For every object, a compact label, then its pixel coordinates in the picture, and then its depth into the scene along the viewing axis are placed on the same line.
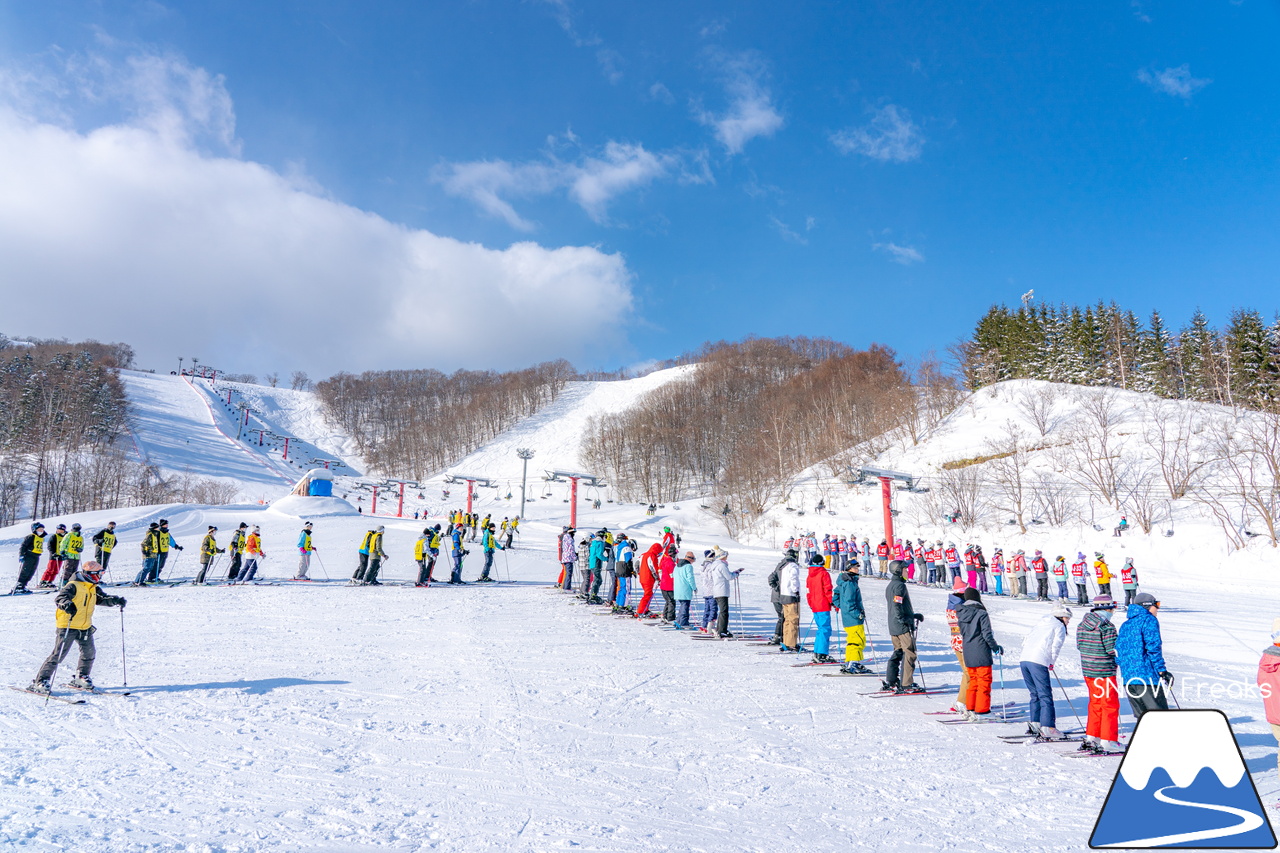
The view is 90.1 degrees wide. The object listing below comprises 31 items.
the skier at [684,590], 12.24
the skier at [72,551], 14.42
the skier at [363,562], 17.27
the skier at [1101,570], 13.92
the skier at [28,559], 14.45
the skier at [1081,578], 18.67
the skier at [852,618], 8.80
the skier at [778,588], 10.59
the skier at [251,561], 16.75
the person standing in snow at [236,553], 16.67
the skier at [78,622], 7.10
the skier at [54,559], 14.92
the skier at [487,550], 18.89
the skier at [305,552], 17.34
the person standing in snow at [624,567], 14.03
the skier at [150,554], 15.62
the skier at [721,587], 11.46
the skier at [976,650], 6.91
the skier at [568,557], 17.02
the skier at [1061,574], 19.66
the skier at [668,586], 12.98
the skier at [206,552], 16.20
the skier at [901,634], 8.02
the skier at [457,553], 18.31
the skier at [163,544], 15.81
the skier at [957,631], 7.14
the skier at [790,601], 10.56
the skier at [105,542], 15.00
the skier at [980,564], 20.23
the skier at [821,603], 9.55
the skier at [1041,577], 20.03
